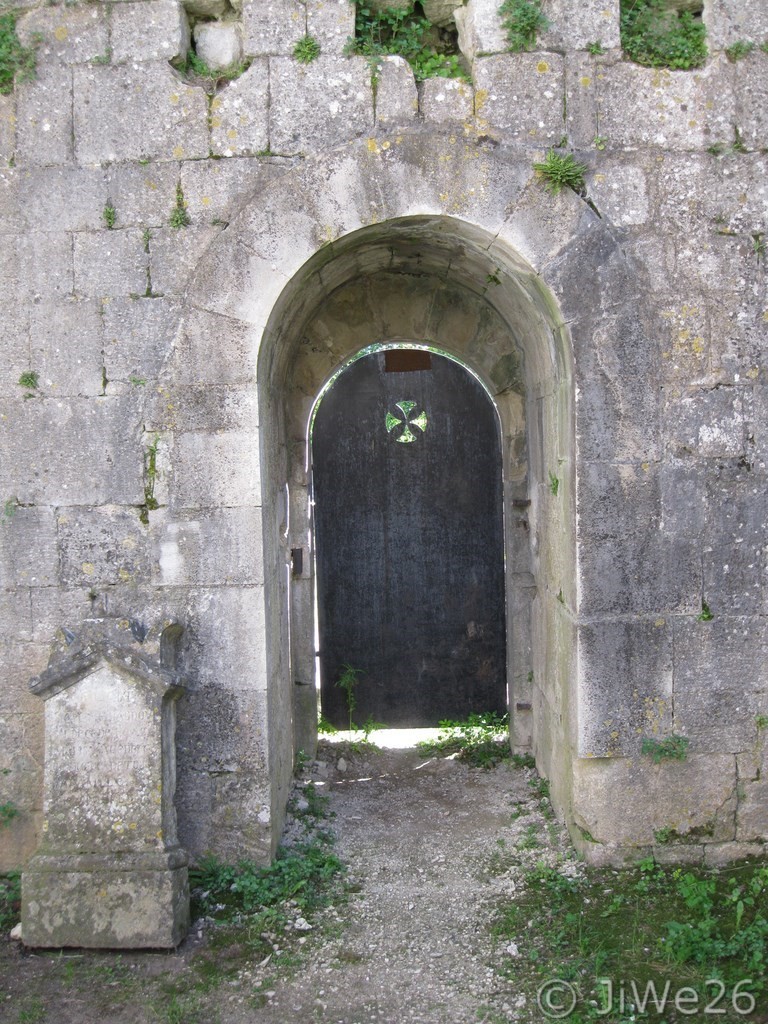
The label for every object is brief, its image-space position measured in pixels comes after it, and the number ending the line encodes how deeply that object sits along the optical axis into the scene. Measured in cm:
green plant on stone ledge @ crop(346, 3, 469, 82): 418
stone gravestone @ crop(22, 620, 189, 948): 375
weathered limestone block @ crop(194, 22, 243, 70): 428
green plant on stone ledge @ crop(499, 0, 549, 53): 410
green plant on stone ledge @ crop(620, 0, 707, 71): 418
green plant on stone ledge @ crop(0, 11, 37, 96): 413
